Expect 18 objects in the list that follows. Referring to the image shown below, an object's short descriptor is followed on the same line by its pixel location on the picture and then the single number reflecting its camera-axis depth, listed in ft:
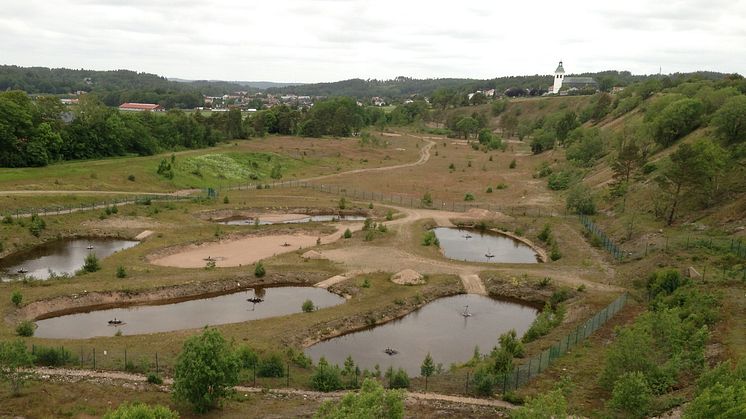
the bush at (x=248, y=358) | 110.52
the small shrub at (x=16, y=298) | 138.41
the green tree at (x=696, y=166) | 194.49
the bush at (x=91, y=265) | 167.88
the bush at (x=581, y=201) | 254.27
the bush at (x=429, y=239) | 212.02
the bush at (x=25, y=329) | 123.34
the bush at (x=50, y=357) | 108.17
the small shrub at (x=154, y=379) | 100.83
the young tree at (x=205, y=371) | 87.61
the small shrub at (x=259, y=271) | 171.18
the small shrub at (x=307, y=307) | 146.72
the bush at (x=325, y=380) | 104.12
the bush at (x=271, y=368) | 109.19
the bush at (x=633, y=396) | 84.84
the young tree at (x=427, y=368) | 111.65
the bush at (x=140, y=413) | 65.05
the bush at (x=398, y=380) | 104.27
